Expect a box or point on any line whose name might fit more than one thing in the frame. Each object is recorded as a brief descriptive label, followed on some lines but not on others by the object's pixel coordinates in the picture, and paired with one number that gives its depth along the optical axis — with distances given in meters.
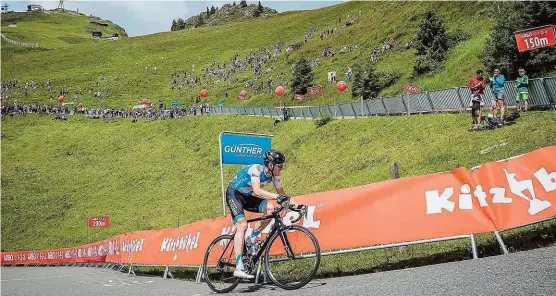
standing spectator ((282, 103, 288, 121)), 51.32
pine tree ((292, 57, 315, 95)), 64.12
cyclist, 8.52
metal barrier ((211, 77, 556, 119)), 23.27
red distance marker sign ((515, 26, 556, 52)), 17.97
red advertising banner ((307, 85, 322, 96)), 48.53
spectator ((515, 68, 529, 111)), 22.58
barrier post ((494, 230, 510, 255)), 8.52
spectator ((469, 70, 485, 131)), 20.50
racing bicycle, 8.23
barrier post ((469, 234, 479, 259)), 8.68
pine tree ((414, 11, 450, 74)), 52.19
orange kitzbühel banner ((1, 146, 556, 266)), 8.47
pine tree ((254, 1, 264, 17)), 196.62
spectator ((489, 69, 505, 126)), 20.12
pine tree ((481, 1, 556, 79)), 34.19
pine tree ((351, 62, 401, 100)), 51.12
